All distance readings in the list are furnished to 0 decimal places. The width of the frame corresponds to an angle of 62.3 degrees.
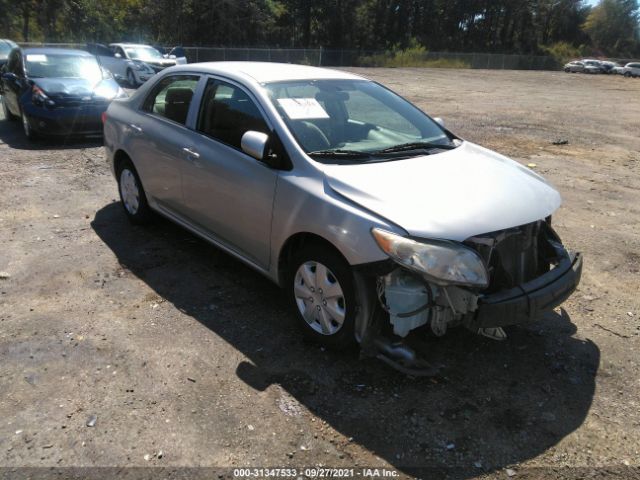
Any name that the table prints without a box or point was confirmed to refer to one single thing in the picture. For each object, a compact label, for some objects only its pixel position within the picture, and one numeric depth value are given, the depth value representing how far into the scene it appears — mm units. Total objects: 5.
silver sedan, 3004
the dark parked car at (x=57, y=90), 9477
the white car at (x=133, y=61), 20531
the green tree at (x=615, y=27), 87188
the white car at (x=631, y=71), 51656
